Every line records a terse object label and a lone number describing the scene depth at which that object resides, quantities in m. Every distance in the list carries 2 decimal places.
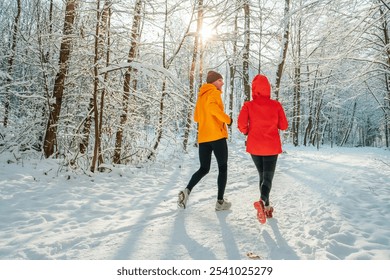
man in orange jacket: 3.88
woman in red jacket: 3.71
